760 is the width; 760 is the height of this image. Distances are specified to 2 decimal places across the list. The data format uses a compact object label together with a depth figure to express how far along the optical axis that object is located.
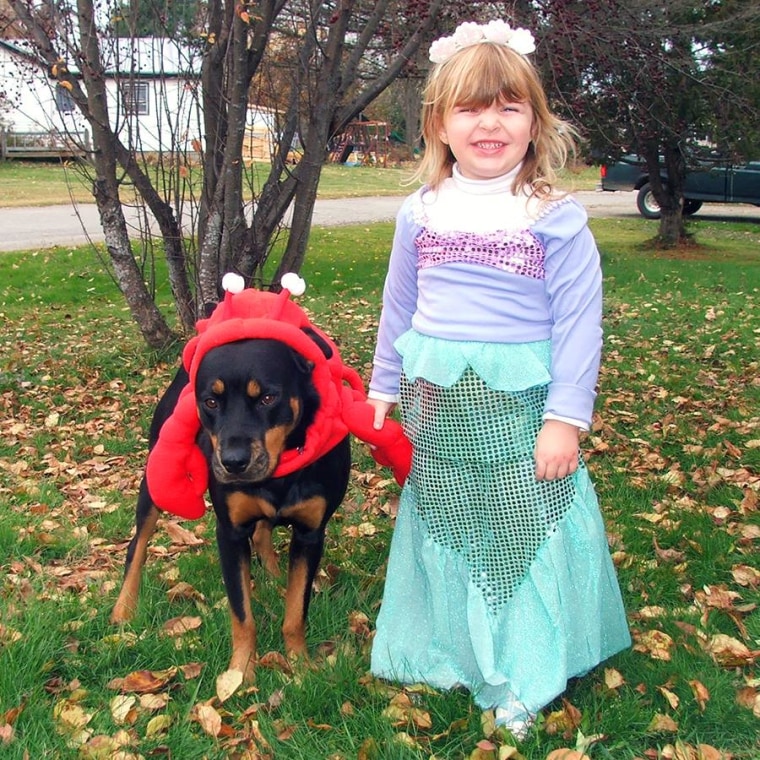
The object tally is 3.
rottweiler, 2.84
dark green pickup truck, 20.67
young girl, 2.68
